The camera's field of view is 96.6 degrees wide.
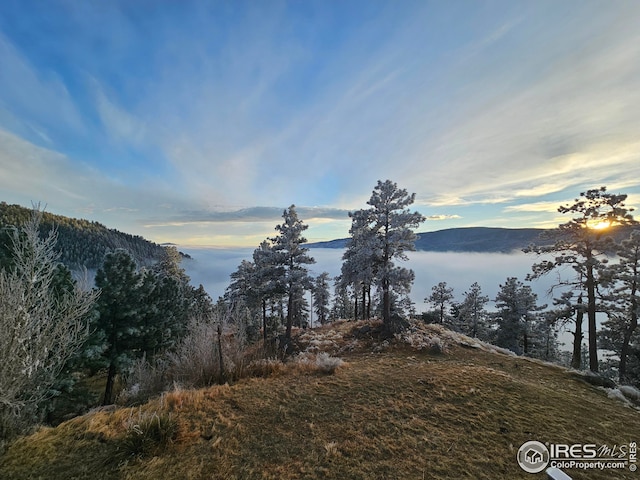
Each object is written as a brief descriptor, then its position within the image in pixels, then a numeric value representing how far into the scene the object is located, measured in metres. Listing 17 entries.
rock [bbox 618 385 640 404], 10.33
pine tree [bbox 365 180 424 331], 18.58
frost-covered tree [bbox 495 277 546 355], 28.52
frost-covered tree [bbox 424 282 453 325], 37.84
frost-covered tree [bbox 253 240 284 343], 21.75
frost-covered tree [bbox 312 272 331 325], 45.88
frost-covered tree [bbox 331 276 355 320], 50.71
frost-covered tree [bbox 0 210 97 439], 5.13
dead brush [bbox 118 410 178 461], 5.14
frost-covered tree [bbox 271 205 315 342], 21.84
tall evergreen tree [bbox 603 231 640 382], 15.48
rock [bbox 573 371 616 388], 11.62
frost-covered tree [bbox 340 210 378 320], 19.28
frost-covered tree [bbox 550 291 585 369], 17.00
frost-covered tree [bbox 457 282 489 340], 35.44
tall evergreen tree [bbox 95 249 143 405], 14.80
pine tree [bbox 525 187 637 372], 14.40
